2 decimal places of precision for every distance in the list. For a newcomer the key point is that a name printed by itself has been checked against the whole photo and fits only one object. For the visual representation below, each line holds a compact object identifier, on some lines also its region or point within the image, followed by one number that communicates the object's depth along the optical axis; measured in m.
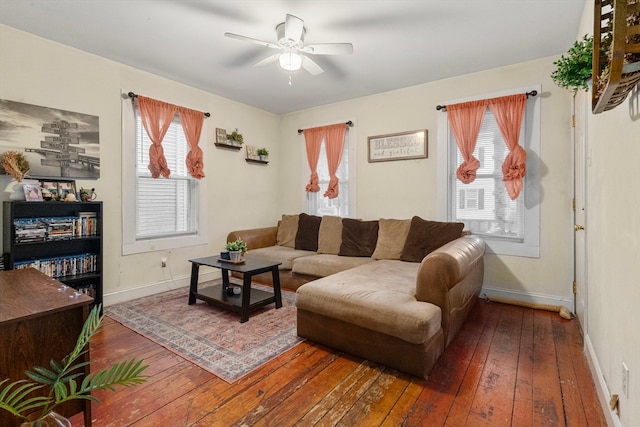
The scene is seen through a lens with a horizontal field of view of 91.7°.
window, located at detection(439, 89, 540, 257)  3.32
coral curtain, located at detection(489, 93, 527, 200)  3.29
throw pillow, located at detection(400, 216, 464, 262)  3.32
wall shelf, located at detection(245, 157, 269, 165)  4.88
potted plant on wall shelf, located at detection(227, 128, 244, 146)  4.55
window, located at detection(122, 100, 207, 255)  3.53
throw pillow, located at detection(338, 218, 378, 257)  3.90
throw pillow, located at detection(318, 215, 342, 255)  4.18
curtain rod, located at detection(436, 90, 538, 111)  3.28
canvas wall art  2.75
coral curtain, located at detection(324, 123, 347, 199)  4.63
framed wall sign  4.01
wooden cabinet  1.33
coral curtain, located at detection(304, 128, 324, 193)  4.88
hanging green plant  1.87
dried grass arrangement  2.61
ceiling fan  2.44
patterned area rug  2.21
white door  2.39
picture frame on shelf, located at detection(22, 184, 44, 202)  2.68
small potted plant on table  3.19
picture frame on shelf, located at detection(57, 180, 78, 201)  2.92
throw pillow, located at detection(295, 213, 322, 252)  4.41
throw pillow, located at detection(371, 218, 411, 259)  3.65
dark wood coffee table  2.88
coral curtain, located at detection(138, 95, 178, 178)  3.60
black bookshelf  2.63
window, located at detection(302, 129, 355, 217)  4.64
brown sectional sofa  2.00
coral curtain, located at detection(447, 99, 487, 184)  3.56
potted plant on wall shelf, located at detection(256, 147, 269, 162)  5.04
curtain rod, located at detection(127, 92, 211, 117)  3.47
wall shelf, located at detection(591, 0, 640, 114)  0.97
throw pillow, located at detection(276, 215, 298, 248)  4.68
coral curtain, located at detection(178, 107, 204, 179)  4.00
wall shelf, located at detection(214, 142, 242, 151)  4.42
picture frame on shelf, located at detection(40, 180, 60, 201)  2.82
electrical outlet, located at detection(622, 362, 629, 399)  1.32
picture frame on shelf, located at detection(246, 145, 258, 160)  4.86
